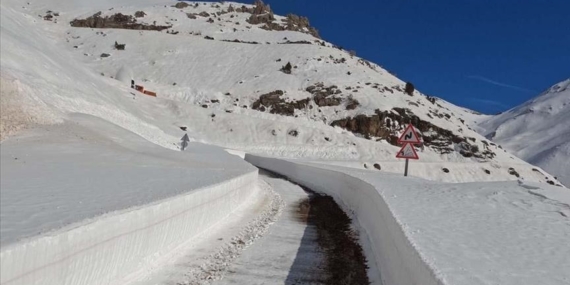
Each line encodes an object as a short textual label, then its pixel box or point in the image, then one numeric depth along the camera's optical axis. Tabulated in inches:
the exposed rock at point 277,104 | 2930.6
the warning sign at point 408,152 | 642.8
